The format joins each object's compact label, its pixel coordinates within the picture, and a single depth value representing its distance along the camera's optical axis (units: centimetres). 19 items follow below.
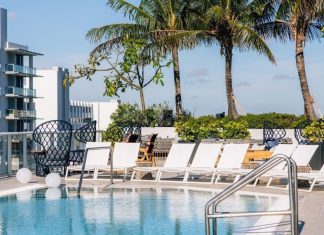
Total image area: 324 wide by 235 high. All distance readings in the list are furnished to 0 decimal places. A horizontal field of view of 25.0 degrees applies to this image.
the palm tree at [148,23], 3081
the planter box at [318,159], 1659
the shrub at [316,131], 1658
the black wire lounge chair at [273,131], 2264
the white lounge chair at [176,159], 1481
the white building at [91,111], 10441
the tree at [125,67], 2820
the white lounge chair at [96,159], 1516
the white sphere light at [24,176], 1453
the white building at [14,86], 7475
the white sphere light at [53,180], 1382
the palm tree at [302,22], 2662
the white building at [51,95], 9406
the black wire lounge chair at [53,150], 1590
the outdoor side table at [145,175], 1570
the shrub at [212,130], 2183
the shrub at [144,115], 2794
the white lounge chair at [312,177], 1226
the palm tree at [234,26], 2776
